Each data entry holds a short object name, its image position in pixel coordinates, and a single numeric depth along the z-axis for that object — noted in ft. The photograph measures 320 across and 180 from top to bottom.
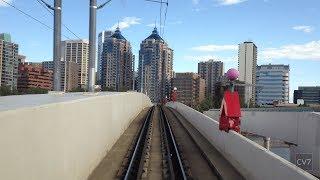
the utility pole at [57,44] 33.98
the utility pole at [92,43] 35.82
